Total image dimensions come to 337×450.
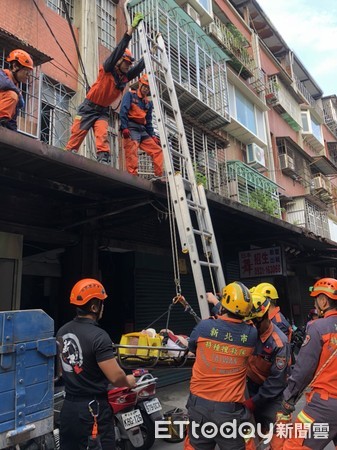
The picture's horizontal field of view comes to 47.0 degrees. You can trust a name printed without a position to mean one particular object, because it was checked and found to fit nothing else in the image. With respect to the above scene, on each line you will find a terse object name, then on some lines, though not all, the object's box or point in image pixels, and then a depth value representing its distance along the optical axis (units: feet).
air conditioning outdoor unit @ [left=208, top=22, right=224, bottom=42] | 45.94
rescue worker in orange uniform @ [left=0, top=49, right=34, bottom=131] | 15.88
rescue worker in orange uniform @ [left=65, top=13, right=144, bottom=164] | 18.80
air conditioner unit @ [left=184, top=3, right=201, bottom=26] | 42.27
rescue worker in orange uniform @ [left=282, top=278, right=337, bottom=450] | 9.57
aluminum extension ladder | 14.92
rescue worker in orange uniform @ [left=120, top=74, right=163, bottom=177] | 20.70
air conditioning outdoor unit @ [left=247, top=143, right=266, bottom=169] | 51.16
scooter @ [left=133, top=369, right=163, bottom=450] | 16.03
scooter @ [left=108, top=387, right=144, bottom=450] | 14.40
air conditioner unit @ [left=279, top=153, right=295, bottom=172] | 59.62
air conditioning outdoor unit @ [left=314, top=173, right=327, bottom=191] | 71.87
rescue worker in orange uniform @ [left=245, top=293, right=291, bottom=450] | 11.68
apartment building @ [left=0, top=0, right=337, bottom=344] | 19.43
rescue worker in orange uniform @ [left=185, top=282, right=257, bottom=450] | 9.62
